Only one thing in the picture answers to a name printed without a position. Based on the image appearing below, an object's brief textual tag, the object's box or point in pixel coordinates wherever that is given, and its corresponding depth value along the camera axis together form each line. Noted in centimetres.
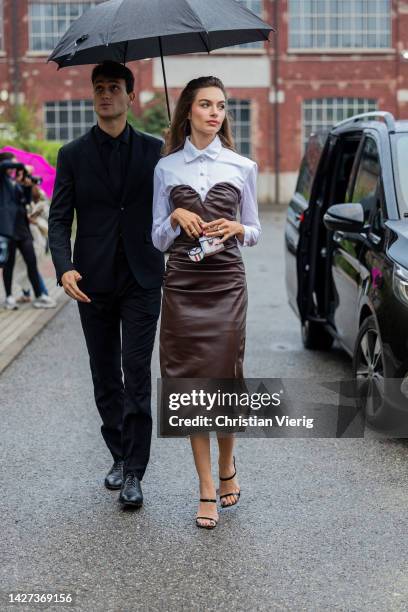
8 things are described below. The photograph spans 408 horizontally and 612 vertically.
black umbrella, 518
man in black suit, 533
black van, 657
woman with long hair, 501
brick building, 3925
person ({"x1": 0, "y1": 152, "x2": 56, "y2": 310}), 1272
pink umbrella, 1366
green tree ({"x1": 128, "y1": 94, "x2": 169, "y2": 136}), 3684
